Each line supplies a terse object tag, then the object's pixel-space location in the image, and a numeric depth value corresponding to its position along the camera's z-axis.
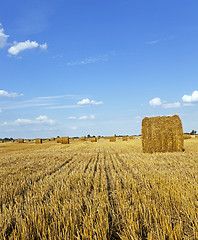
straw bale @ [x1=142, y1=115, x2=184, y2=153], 13.53
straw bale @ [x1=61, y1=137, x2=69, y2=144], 33.86
